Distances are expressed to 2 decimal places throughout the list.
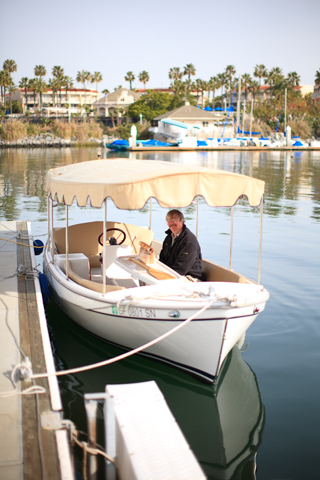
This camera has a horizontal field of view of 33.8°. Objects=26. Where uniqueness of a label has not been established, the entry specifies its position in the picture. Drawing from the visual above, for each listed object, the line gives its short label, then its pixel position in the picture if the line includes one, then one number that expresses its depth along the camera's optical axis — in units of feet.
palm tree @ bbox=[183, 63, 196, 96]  368.68
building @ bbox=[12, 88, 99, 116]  400.47
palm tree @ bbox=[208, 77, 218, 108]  383.24
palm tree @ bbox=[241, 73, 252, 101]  357.41
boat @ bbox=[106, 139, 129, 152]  243.81
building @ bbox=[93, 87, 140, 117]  383.24
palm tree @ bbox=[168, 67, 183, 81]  367.25
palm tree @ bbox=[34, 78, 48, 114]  353.31
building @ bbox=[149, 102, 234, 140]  283.44
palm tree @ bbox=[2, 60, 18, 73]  339.77
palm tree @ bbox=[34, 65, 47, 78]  360.07
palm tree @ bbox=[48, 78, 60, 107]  362.94
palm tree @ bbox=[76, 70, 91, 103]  398.42
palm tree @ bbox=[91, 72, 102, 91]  405.70
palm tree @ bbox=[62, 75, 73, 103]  369.63
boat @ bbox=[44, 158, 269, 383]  20.79
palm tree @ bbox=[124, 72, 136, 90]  409.08
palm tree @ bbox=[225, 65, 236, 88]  380.17
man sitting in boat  25.57
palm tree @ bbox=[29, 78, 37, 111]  354.54
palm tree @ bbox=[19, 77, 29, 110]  354.54
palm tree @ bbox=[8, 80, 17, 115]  337.72
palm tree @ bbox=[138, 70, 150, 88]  406.82
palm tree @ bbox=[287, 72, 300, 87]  341.21
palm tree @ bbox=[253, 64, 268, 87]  362.94
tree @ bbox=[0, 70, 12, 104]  325.62
